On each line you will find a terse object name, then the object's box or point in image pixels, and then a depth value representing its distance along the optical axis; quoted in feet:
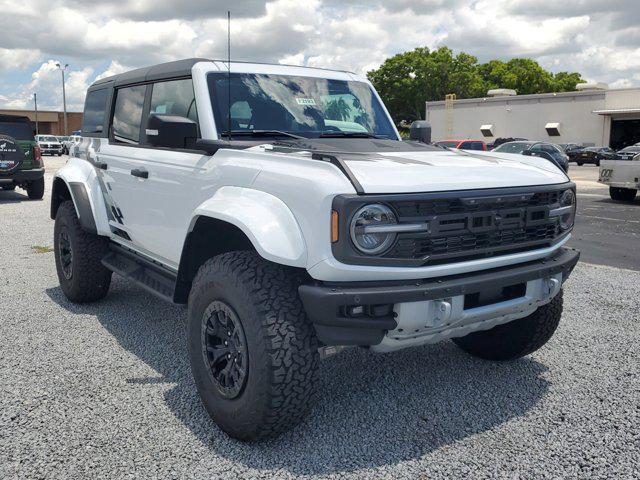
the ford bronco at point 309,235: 8.71
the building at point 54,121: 261.26
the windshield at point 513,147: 68.10
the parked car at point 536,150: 68.18
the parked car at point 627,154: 45.80
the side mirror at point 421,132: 15.08
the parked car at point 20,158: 43.09
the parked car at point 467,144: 66.81
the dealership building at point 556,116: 137.39
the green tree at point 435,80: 208.85
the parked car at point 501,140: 112.78
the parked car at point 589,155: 115.14
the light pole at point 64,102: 171.94
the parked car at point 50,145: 146.30
